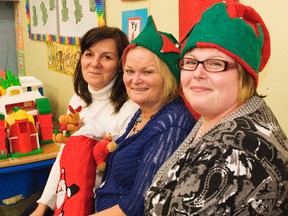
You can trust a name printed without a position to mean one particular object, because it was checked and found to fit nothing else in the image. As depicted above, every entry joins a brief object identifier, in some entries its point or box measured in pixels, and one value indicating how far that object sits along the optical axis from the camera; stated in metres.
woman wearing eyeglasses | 0.79
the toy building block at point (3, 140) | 1.93
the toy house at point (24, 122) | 1.97
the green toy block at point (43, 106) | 2.21
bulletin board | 2.24
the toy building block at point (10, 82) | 2.54
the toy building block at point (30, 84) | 2.71
